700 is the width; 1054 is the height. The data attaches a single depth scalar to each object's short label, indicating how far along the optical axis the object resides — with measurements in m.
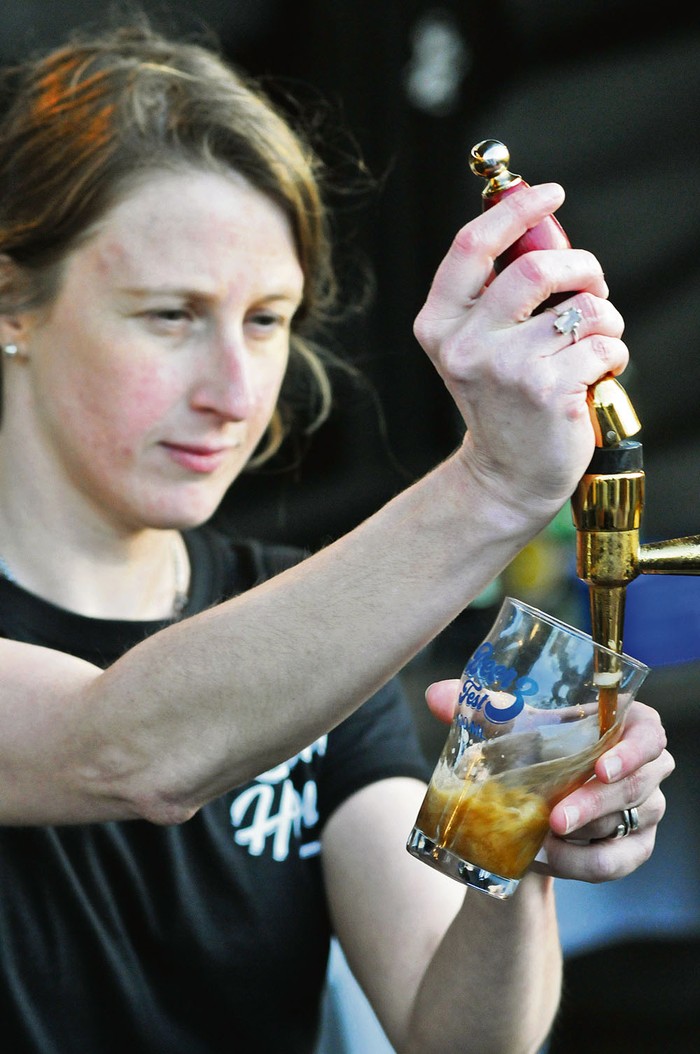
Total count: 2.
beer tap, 2.96
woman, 3.27
